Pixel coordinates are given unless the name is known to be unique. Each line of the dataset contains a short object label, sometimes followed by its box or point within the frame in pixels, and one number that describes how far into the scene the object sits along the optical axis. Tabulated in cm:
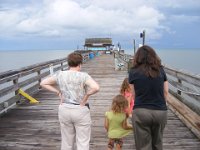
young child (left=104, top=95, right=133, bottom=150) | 496
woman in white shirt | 425
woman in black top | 392
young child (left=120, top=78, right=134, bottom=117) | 588
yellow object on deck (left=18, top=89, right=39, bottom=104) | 999
